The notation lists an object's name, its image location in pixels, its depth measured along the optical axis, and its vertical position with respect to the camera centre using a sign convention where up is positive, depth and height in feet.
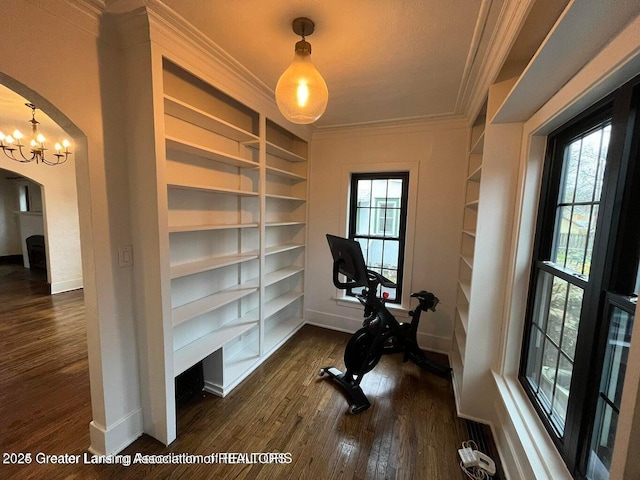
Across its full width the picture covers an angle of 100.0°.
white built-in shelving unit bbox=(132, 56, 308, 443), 5.57 -0.90
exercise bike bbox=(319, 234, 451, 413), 6.98 -3.44
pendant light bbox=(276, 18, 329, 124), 4.65 +2.15
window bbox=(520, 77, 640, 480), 3.48 -0.86
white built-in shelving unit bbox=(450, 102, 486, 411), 8.47 -0.72
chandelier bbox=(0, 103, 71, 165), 11.76 +2.85
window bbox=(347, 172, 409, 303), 10.95 -0.18
